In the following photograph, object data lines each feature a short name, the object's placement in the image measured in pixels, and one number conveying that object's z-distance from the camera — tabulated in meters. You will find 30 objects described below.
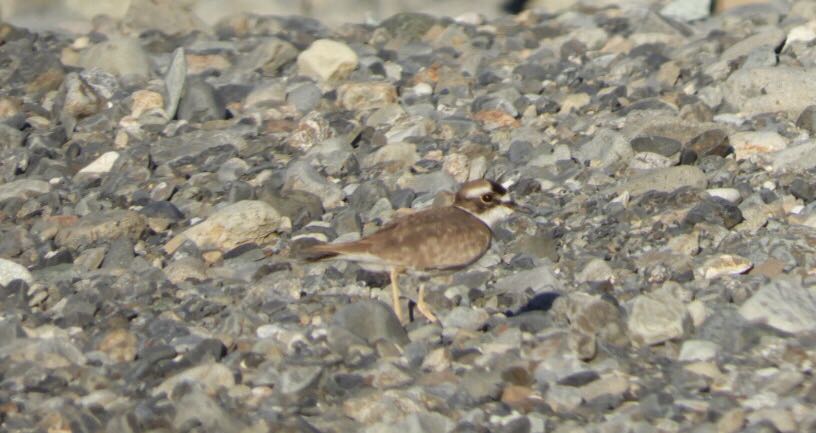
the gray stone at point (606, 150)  18.69
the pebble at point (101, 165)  20.33
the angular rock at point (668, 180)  17.31
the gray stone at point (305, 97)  22.48
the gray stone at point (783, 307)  13.12
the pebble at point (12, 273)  15.65
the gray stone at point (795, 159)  17.56
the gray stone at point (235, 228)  16.77
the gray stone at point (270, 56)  24.61
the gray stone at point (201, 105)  22.14
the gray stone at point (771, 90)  19.98
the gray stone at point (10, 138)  21.22
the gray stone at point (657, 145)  18.70
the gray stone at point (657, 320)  13.05
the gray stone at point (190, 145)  20.37
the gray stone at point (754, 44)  22.89
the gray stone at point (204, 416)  11.71
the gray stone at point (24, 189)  19.06
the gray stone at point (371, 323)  13.37
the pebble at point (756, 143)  18.42
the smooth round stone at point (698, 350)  12.73
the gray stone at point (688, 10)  27.55
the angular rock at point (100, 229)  17.14
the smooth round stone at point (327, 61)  23.75
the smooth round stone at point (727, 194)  16.83
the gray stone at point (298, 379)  12.37
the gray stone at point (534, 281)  14.59
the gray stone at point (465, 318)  13.73
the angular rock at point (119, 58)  24.66
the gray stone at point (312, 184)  18.19
